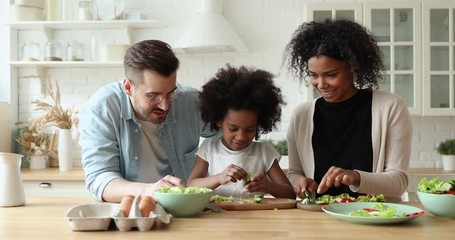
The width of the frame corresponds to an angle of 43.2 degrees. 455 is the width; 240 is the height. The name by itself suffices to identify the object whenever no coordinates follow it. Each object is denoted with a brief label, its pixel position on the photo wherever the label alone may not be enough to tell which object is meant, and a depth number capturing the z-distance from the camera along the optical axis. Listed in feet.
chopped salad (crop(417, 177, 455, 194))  5.57
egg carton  4.94
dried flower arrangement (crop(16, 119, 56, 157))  14.52
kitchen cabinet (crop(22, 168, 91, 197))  13.38
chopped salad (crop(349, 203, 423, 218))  5.21
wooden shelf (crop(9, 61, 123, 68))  14.46
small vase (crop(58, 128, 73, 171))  14.11
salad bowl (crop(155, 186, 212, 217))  5.55
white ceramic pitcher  6.52
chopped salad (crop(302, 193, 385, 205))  6.06
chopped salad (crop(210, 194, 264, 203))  6.42
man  7.06
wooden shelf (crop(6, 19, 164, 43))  14.57
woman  7.07
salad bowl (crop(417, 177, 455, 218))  5.42
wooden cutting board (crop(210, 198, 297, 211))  6.16
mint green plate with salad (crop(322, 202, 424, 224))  5.10
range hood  13.75
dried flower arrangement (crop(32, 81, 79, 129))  14.28
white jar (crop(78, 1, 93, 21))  14.71
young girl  7.56
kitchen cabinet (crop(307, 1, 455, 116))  13.67
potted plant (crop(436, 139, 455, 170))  14.06
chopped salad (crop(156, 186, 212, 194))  5.78
